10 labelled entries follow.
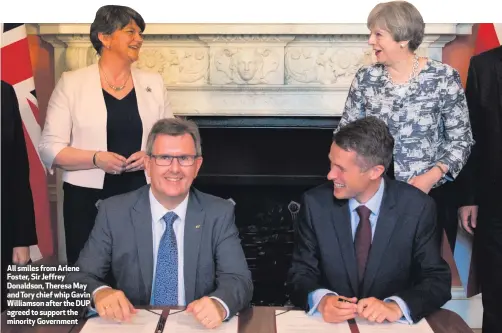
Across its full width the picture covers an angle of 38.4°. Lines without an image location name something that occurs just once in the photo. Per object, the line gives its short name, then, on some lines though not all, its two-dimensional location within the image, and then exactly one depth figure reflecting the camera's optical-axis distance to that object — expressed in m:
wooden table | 1.68
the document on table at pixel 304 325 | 1.68
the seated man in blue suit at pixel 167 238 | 2.02
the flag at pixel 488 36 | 3.29
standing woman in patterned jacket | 2.35
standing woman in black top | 2.63
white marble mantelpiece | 3.47
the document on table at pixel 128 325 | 1.66
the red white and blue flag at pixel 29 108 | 3.13
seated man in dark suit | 2.04
